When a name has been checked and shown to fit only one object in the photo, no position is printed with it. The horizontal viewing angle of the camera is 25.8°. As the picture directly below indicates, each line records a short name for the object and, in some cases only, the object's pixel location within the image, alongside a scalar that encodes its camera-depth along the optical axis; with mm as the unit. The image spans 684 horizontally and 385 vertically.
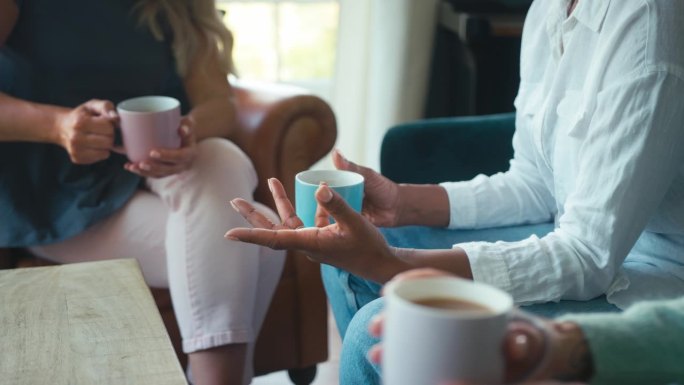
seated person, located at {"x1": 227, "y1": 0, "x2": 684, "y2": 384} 1803
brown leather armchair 2522
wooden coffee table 1738
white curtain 3100
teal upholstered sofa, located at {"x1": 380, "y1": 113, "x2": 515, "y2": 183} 2343
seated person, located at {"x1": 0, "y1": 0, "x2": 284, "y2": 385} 2292
